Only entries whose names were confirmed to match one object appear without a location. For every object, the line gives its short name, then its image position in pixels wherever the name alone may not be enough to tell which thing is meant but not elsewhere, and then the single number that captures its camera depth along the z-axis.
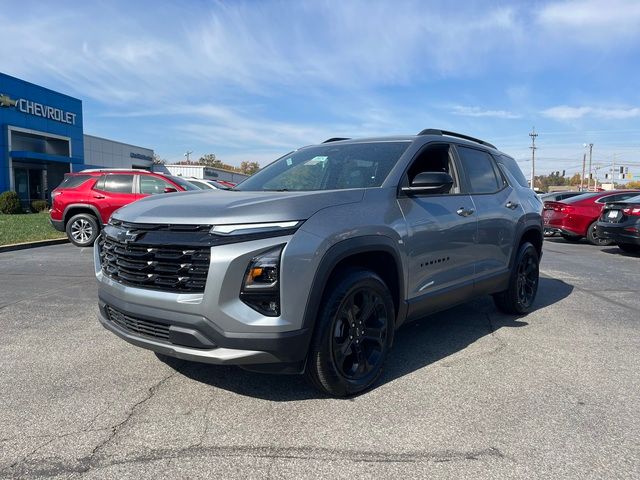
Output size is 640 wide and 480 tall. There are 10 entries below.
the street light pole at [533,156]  74.89
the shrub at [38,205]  27.09
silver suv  2.93
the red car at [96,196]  11.40
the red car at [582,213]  13.60
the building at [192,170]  48.56
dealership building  28.41
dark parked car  10.79
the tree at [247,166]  102.50
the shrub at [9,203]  23.69
